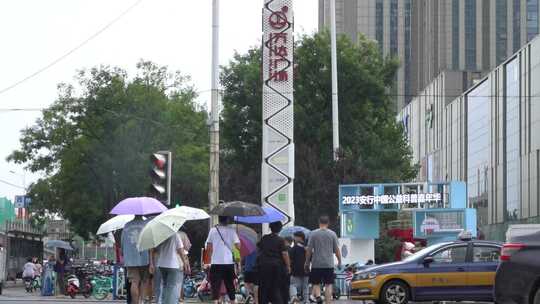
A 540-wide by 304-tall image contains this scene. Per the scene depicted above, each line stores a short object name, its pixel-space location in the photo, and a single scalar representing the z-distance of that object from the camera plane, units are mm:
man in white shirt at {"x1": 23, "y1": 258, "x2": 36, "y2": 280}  50438
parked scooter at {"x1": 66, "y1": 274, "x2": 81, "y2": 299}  37812
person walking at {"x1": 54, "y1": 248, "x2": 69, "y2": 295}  40250
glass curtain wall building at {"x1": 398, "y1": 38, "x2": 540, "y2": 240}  81938
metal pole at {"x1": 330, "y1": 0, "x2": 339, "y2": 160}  47281
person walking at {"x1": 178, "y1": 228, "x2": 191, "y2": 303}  22781
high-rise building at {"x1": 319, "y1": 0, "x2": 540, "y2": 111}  158000
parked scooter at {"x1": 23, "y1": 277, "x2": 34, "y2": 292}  48534
